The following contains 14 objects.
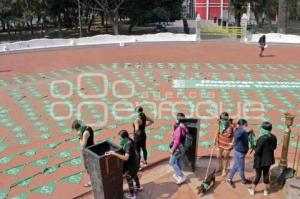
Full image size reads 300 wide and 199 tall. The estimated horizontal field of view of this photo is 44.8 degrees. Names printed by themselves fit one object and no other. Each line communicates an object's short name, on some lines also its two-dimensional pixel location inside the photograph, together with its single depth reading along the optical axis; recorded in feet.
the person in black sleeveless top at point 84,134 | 23.09
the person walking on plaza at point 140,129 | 25.65
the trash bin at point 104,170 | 21.00
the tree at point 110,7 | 131.03
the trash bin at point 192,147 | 25.64
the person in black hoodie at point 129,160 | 21.70
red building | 216.33
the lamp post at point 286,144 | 23.08
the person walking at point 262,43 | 74.74
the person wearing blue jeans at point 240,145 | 22.63
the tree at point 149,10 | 134.92
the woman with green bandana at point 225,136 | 23.89
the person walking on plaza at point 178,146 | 23.75
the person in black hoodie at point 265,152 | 21.89
